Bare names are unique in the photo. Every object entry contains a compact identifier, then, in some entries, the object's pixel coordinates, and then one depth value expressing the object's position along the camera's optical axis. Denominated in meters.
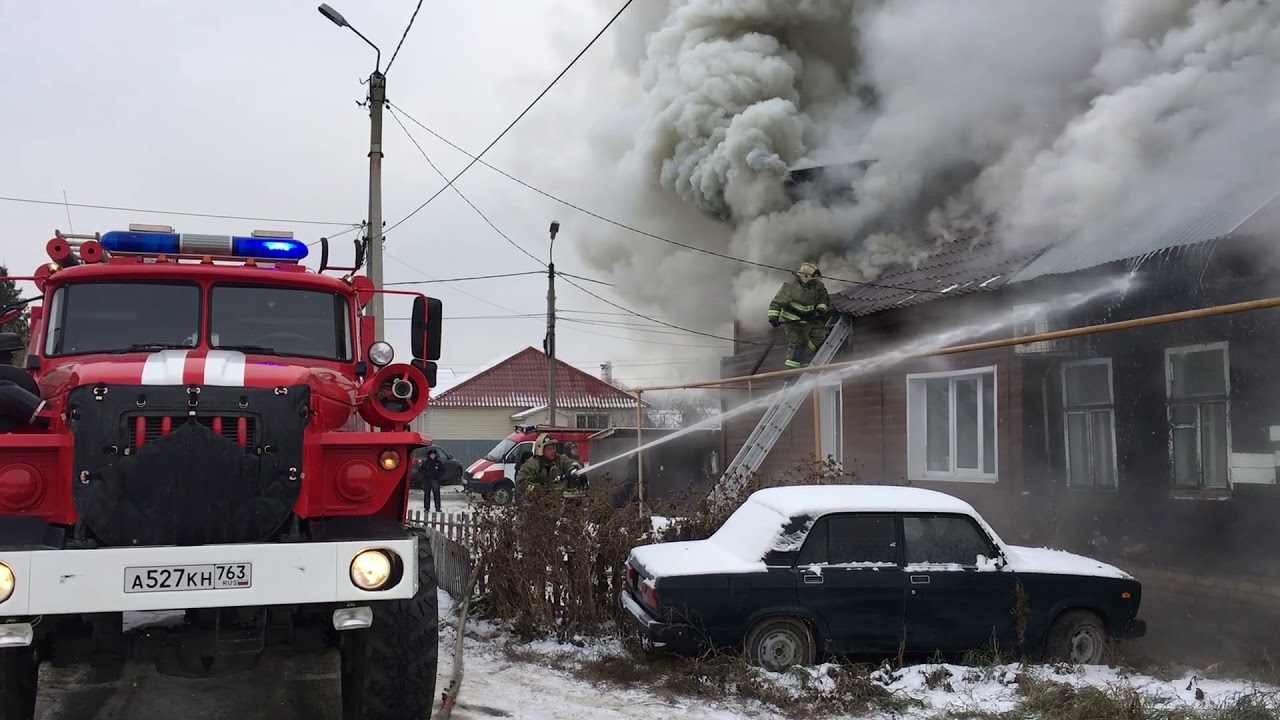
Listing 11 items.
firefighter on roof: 13.72
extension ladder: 12.70
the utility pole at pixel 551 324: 26.81
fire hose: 5.54
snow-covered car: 6.43
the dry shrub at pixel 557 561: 7.47
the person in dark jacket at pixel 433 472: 19.78
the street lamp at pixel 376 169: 15.30
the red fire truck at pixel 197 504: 3.88
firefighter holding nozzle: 10.81
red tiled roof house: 42.75
